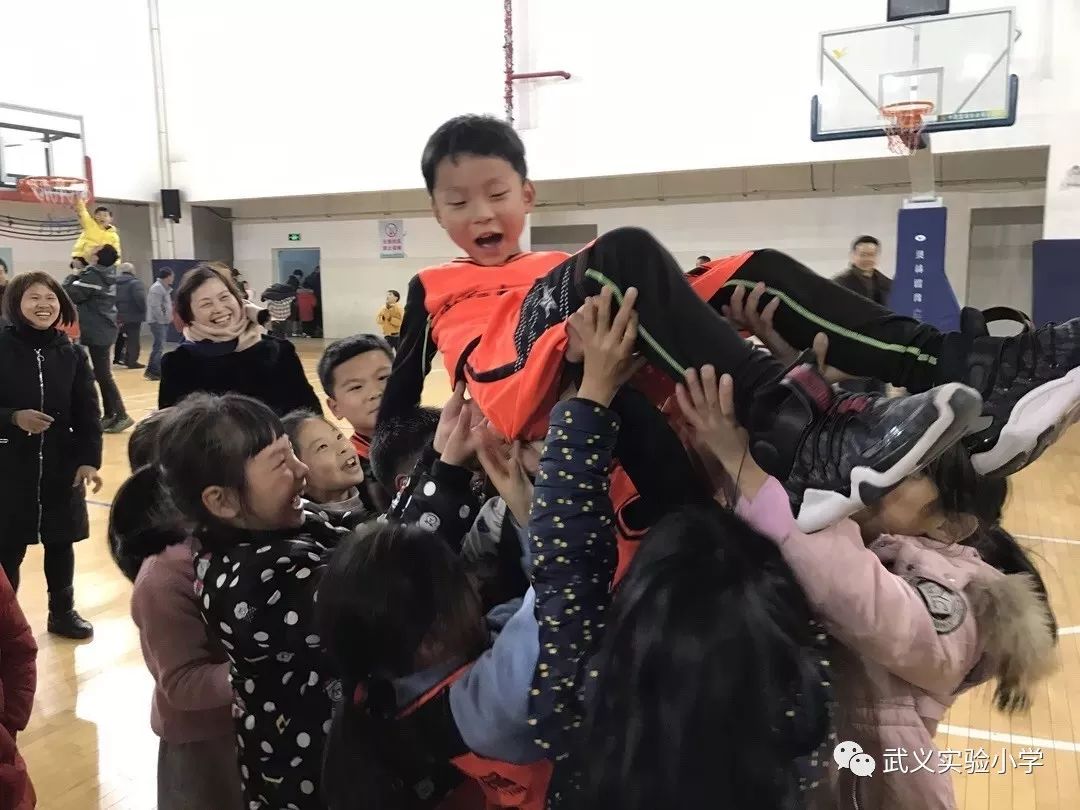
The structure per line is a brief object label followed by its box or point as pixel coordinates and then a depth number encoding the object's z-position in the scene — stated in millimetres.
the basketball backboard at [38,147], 10359
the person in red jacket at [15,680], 1428
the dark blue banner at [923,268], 6562
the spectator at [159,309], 9883
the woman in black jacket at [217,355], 2615
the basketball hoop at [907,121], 7008
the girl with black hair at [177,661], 1515
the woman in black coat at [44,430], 2961
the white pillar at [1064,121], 7422
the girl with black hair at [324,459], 1729
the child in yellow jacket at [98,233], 7941
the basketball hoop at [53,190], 10375
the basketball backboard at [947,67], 6969
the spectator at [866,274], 5238
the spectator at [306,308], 13742
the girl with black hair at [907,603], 892
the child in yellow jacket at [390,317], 10375
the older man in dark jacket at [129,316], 9820
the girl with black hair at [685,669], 799
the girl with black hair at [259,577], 1259
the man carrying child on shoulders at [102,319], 6520
